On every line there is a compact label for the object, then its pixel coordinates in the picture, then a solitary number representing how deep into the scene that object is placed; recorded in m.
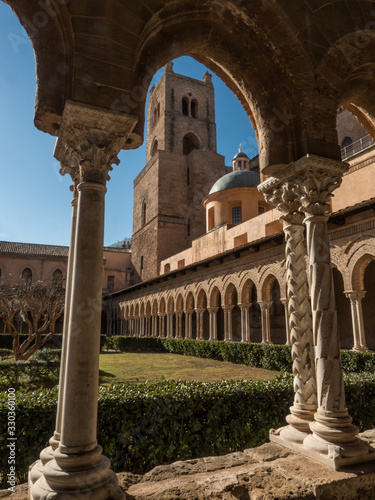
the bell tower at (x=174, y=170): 37.22
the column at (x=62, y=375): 2.79
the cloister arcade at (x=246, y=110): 2.77
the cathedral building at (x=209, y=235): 13.91
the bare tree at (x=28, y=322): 12.10
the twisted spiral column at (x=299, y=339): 3.71
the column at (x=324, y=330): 3.24
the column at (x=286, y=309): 13.01
